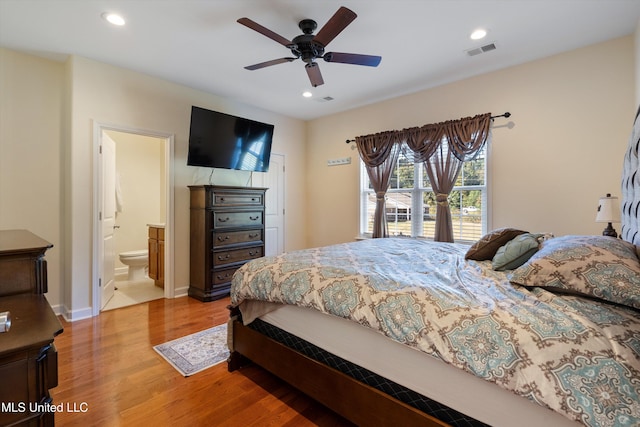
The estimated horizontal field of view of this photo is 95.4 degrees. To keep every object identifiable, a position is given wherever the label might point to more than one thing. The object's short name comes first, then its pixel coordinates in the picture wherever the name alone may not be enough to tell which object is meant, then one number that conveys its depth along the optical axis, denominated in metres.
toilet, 4.45
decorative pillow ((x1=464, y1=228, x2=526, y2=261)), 2.14
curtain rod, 3.24
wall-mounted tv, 3.70
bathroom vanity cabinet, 4.15
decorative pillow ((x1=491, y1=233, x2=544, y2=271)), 1.79
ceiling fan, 2.13
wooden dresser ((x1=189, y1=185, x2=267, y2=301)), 3.67
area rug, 2.20
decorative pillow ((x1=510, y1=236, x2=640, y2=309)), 1.17
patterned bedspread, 0.88
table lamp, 2.39
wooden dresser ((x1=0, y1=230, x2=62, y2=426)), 0.78
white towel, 4.65
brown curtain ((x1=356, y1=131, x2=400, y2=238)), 4.18
